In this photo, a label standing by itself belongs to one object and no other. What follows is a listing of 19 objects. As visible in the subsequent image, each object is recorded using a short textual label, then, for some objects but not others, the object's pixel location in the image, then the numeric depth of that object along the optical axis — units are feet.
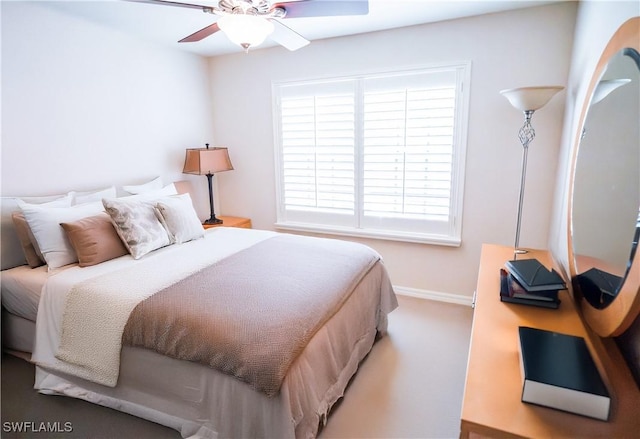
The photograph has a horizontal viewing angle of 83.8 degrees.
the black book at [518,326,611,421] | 2.97
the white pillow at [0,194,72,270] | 7.75
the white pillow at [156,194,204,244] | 9.09
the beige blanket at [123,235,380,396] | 4.89
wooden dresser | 2.92
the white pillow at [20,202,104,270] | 7.48
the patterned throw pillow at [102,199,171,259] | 8.08
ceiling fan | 5.51
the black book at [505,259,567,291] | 5.05
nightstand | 12.27
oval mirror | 3.27
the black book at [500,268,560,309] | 4.95
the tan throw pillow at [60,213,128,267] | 7.55
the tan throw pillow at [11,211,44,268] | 7.64
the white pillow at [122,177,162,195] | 10.02
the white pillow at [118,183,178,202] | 9.40
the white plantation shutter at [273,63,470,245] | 10.00
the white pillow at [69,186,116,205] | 8.86
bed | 5.01
